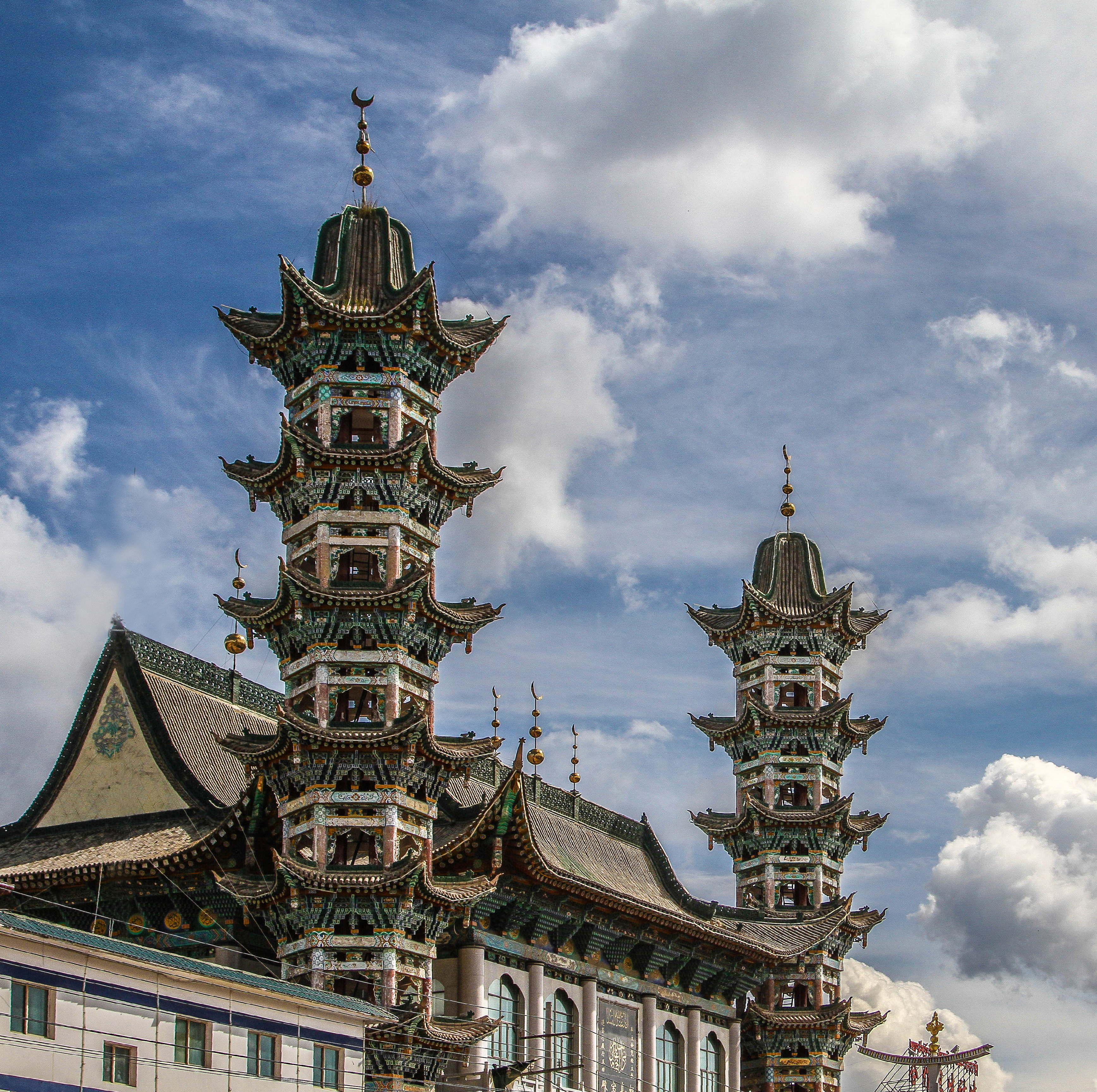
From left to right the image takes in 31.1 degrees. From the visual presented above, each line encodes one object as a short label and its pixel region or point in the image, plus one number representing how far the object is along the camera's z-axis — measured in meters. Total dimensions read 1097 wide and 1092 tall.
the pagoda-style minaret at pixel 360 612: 55.19
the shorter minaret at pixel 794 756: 79.50
